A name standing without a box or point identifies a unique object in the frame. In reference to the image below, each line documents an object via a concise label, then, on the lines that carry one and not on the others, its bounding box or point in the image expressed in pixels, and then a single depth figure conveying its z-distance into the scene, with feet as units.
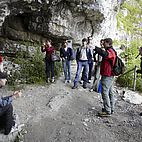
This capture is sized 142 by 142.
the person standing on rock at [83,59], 16.22
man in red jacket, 11.52
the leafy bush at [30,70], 17.83
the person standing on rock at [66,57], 17.43
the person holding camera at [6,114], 9.41
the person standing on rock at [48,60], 17.30
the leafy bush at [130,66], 18.78
